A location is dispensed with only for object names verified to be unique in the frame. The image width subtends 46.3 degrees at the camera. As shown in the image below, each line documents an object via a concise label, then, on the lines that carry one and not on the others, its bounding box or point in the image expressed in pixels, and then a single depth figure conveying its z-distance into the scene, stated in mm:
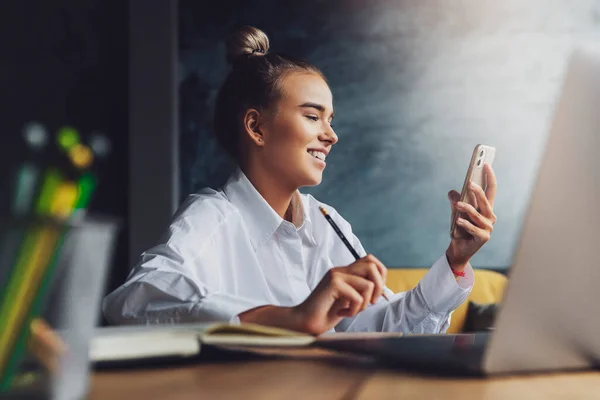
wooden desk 423
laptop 437
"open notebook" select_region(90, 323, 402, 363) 528
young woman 847
